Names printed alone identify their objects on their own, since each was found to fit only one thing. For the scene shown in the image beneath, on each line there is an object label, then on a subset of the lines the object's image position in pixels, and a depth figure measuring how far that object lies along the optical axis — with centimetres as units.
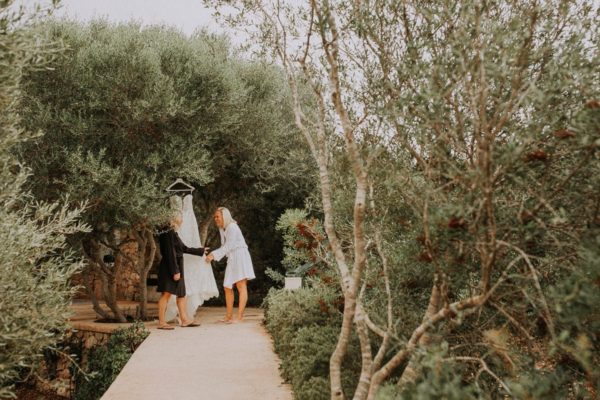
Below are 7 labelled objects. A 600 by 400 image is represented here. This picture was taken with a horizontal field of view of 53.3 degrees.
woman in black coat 1055
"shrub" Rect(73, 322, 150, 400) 910
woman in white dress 1131
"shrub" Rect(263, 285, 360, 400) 579
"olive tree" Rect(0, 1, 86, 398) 450
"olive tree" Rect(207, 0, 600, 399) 315
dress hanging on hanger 1134
